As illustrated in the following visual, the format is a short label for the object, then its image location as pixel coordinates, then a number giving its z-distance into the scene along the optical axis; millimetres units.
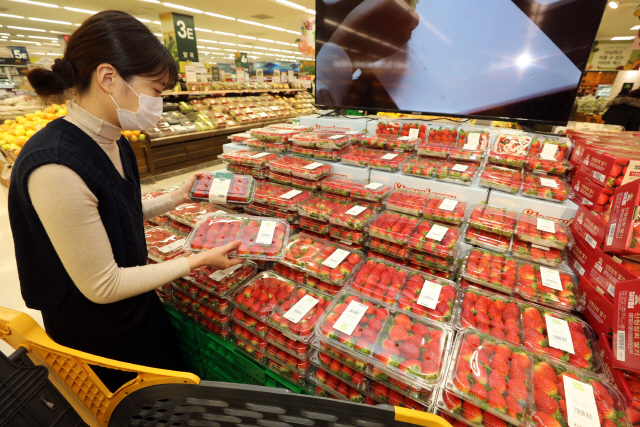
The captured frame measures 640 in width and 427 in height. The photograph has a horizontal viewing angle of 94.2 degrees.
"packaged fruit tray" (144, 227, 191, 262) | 1840
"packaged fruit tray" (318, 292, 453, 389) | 1079
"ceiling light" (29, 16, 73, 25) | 11039
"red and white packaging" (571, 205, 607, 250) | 1421
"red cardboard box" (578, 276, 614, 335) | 1200
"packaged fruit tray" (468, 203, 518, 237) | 1734
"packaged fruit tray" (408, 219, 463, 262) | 1646
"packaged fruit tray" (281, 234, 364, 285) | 1559
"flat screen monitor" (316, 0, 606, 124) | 2252
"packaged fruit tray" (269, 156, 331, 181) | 2359
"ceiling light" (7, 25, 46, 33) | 12328
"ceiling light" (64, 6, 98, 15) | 9670
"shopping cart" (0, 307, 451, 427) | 708
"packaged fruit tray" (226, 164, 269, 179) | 2684
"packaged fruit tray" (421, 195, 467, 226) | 1843
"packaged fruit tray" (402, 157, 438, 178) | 2289
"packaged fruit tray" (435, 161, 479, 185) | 2195
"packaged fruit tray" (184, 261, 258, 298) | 1598
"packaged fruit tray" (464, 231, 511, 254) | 1715
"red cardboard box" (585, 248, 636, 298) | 1202
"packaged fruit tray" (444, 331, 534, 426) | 945
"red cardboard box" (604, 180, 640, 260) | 1196
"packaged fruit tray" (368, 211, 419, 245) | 1764
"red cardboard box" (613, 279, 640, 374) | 970
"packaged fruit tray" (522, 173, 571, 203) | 1901
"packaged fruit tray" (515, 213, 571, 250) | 1626
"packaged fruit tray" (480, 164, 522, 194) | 2041
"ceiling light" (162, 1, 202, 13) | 9159
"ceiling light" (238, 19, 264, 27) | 11972
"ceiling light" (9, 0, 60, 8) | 8488
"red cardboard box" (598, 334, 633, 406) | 984
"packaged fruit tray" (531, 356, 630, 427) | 906
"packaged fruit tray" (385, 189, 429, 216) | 1964
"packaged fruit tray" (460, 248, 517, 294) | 1488
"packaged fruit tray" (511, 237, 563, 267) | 1590
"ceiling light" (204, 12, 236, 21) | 10555
